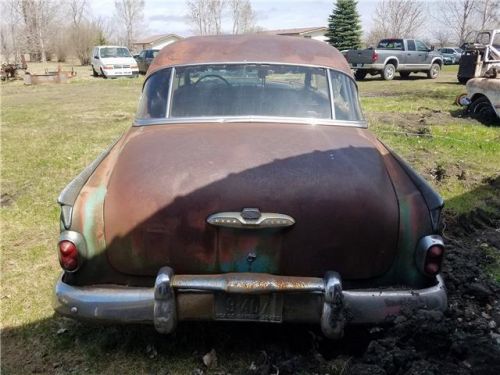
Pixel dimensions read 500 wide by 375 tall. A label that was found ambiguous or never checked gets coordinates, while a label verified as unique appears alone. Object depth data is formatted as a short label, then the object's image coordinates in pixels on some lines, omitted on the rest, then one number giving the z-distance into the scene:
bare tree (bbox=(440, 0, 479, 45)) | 55.23
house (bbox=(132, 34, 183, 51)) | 66.44
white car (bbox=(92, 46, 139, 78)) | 25.53
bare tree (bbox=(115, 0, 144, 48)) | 64.44
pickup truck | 20.83
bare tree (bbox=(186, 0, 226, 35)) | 58.22
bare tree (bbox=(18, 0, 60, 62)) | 38.72
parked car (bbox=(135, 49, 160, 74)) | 27.66
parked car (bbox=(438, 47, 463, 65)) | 39.97
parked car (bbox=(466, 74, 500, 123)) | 9.73
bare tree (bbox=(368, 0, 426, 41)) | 56.19
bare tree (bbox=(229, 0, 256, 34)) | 60.53
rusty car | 2.48
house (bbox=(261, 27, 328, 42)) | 62.89
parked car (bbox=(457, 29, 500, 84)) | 14.54
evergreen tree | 41.97
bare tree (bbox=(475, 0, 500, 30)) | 48.81
